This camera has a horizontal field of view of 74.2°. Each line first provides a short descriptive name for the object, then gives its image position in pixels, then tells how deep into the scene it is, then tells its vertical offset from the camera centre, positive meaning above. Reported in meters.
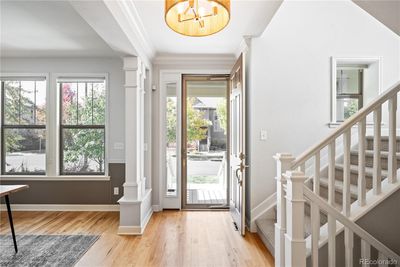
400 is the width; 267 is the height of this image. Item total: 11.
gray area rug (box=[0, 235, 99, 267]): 2.65 -1.29
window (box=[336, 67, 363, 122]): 3.80 +0.61
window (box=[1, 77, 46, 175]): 4.45 +0.13
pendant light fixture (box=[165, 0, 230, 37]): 1.75 +0.77
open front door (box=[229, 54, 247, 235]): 3.30 -0.18
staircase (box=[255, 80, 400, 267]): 1.78 -0.48
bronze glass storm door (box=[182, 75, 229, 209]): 4.54 +0.00
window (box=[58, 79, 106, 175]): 4.47 +0.18
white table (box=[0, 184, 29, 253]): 2.69 -0.61
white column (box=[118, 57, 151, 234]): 3.40 -0.32
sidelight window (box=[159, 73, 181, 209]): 4.42 -0.15
